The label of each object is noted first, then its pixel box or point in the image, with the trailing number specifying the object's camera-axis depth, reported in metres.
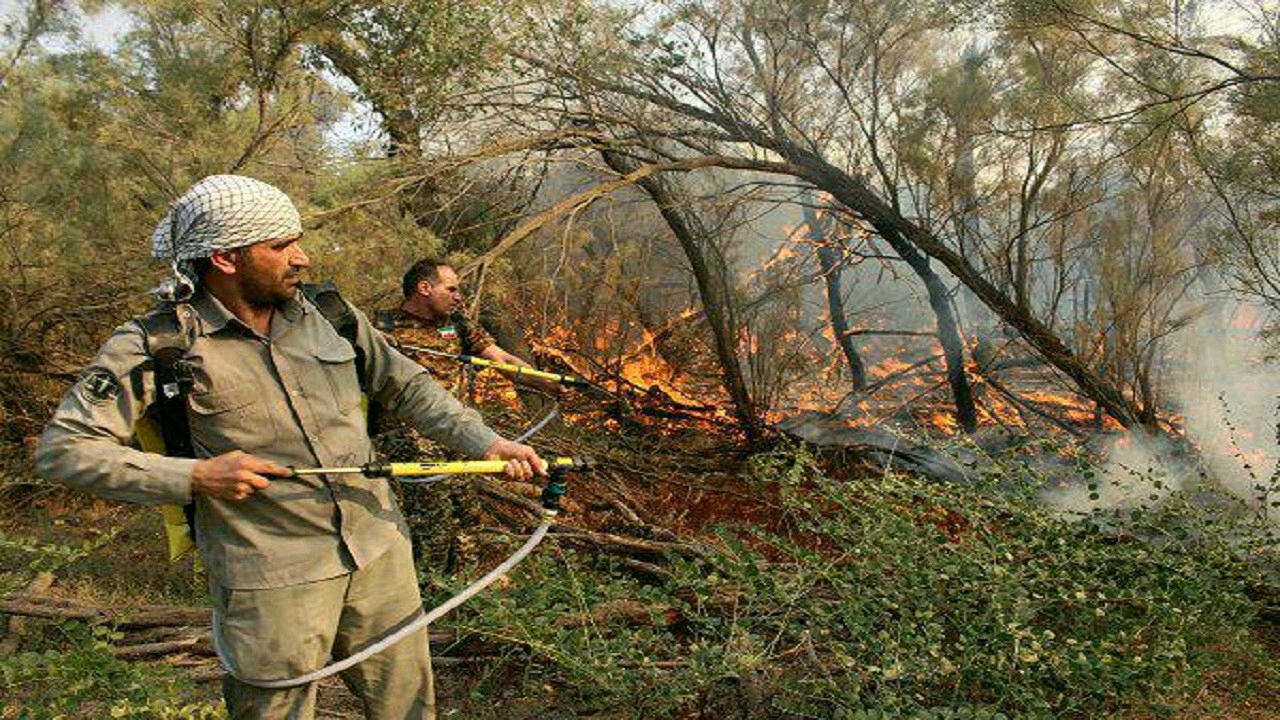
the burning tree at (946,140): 7.80
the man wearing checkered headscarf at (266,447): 2.45
